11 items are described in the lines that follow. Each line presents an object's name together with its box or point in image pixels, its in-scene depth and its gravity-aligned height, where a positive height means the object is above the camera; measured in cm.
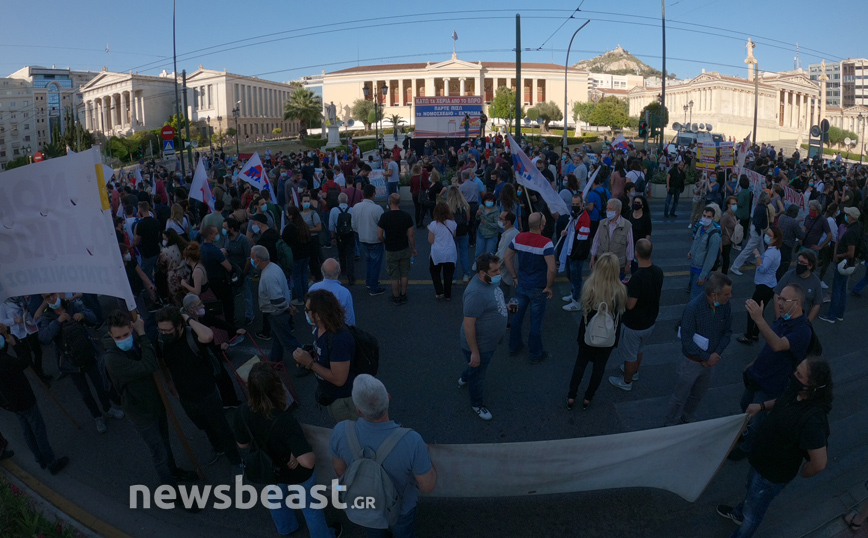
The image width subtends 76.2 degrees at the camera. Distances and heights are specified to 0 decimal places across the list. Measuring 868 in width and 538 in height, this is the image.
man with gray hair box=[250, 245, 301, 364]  608 -101
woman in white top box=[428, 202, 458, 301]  803 -61
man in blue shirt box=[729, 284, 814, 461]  434 -121
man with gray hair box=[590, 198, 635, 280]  735 -48
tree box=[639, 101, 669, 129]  6406 +1064
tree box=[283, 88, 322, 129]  7075 +1218
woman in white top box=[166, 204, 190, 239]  862 -23
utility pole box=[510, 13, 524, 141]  1823 +449
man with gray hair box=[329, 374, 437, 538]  313 -136
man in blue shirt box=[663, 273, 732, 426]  461 -115
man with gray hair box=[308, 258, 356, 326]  536 -80
